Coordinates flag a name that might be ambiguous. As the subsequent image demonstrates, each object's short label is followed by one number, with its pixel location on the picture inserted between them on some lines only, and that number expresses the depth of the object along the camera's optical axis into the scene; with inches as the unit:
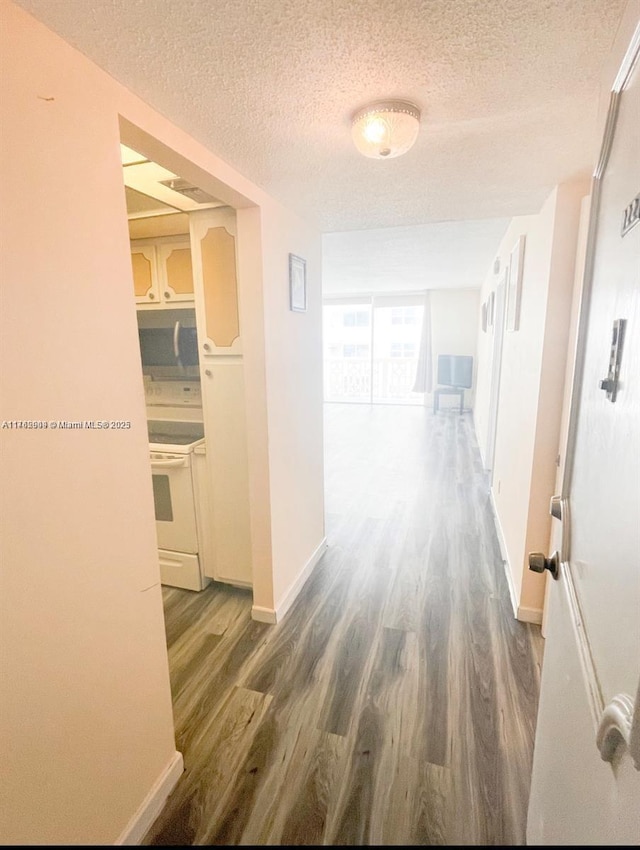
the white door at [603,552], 20.0
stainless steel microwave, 92.7
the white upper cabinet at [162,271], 89.1
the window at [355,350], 349.9
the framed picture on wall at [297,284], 83.2
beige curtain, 312.8
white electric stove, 90.9
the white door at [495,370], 154.2
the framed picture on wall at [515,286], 101.0
